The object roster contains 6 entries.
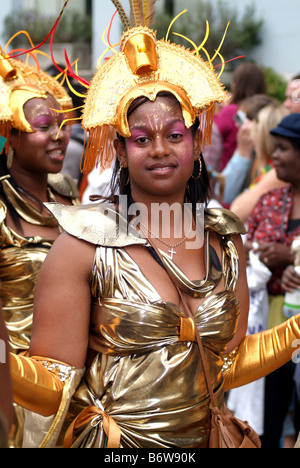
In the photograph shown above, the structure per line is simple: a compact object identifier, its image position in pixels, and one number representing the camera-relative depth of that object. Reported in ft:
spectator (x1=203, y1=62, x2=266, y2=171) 18.72
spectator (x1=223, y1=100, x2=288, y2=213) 14.93
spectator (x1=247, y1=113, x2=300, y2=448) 12.83
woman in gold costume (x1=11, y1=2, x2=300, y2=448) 6.49
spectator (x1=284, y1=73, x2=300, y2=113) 15.15
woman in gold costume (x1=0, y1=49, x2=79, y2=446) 9.43
